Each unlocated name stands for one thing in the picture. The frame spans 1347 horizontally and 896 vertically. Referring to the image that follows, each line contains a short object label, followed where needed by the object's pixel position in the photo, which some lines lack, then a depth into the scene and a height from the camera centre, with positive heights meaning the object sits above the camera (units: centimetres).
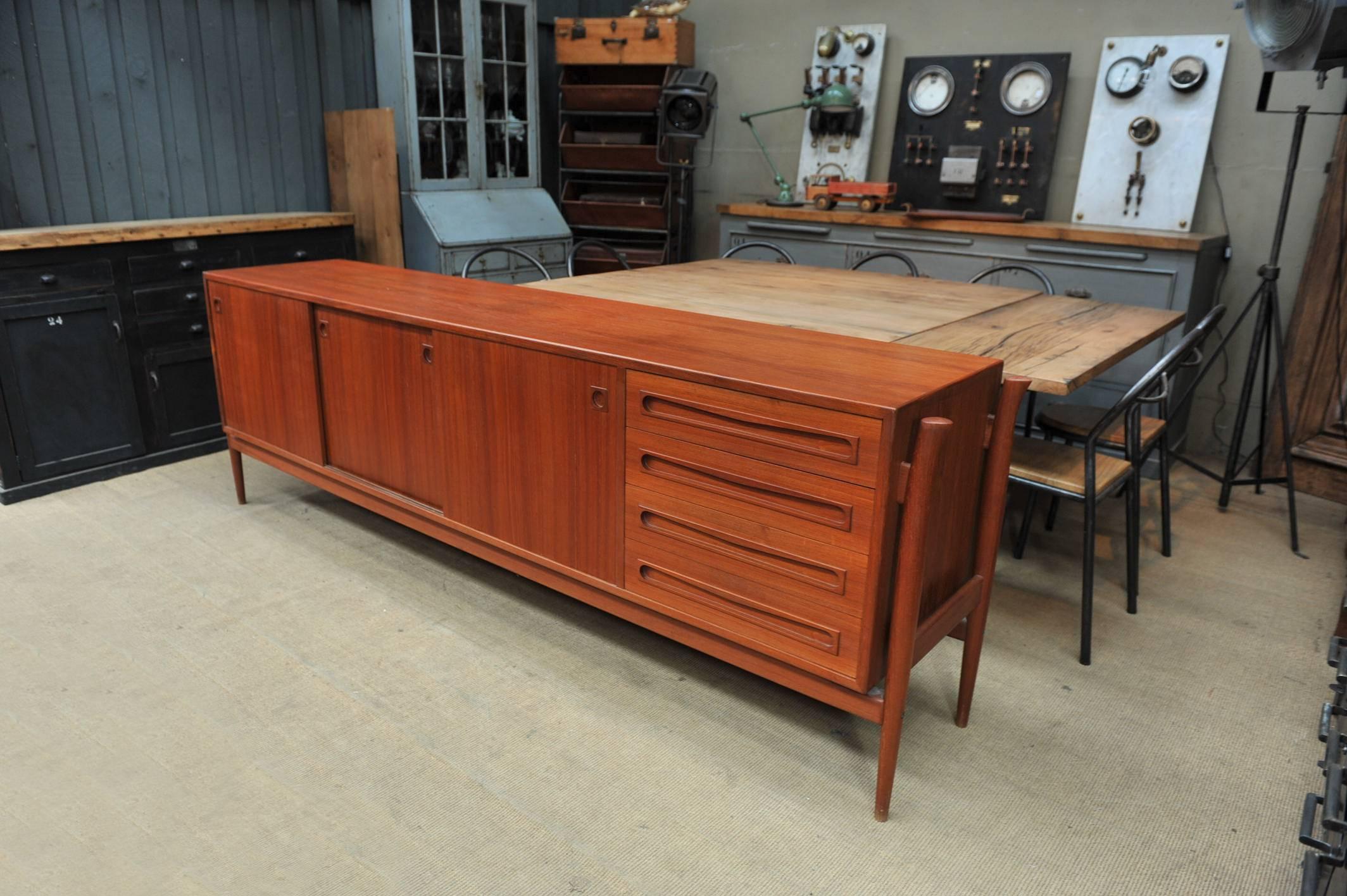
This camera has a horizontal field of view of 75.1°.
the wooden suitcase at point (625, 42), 493 +78
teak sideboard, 159 -57
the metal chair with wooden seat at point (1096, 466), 229 -72
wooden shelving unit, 509 +13
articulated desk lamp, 460 +45
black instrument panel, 430 +31
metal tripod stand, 309 -60
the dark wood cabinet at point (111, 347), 315 -66
